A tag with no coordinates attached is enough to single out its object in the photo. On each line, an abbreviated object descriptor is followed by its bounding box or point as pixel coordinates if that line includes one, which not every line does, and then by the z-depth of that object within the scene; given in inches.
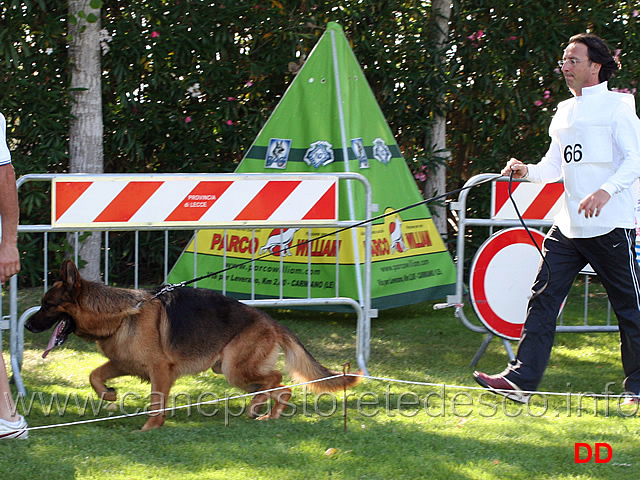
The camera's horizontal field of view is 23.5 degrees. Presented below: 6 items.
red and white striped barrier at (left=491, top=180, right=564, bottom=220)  466.0
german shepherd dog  356.0
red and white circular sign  445.9
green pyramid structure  565.6
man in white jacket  366.2
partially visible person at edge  313.7
